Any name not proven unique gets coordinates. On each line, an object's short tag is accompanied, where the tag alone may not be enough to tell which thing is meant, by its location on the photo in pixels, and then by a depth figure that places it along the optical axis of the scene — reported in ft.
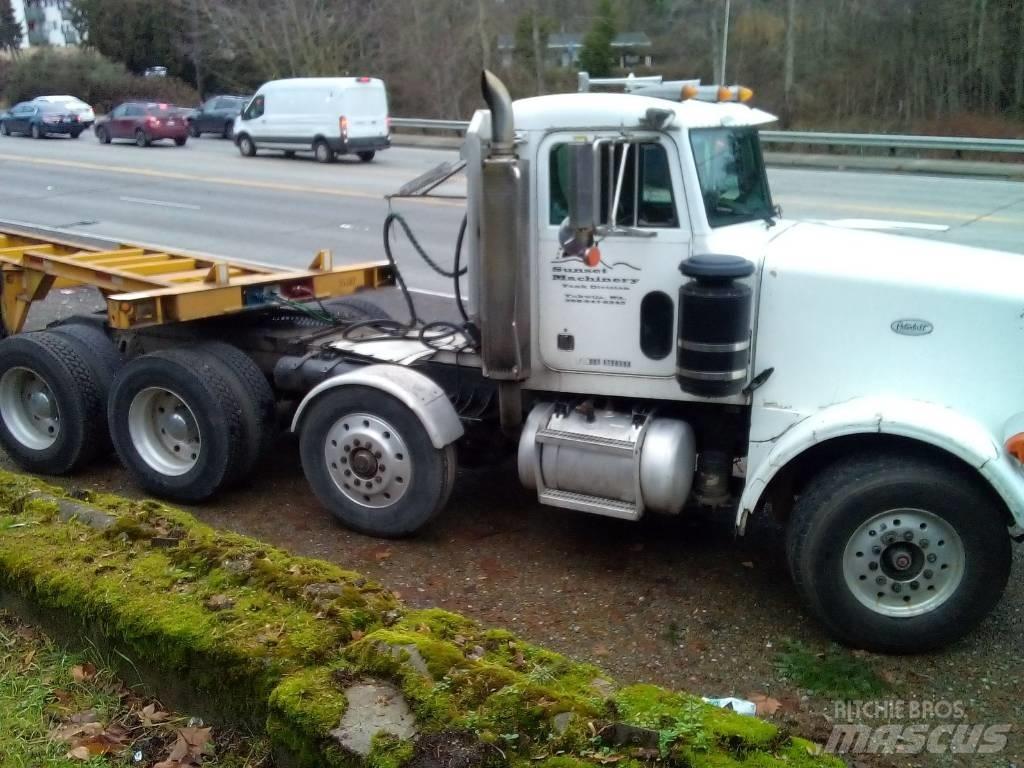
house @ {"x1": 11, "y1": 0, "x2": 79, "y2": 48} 315.43
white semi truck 15.16
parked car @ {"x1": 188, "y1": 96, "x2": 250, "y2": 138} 123.44
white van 93.50
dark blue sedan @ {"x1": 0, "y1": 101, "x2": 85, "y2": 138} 127.75
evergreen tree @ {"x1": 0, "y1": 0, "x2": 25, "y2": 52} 270.67
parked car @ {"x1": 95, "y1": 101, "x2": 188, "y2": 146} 114.42
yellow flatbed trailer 19.92
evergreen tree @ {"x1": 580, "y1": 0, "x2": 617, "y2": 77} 125.70
